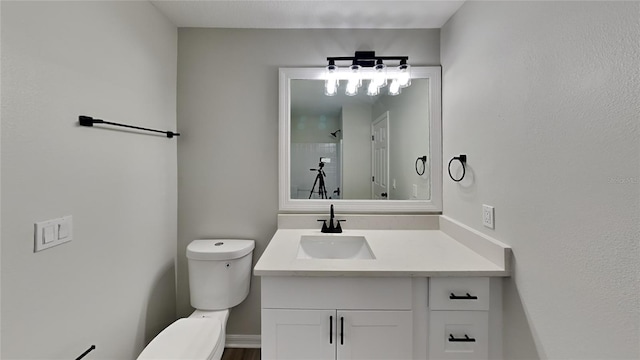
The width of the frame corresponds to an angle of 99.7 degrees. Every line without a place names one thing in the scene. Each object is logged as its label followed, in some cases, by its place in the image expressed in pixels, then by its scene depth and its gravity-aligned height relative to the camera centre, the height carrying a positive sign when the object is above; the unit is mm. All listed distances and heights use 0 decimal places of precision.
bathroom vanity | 1210 -609
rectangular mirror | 1900 +242
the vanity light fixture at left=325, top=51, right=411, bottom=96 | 1823 +712
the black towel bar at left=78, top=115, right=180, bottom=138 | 1150 +248
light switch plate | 976 -212
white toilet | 1689 -636
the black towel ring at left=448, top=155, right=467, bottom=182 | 1562 +101
